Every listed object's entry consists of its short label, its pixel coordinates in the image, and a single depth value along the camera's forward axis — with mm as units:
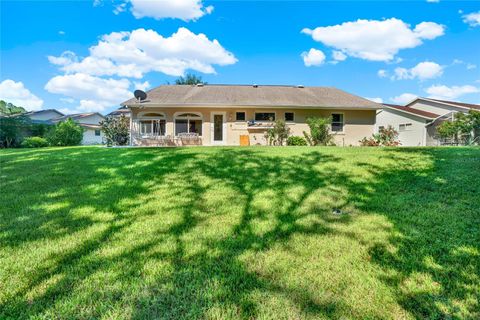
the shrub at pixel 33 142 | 20114
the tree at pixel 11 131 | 20469
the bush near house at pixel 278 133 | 17281
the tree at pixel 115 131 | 18984
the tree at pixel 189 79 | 42375
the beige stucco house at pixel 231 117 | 18156
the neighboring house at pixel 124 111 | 28225
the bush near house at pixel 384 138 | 16562
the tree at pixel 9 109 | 32756
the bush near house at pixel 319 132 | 17172
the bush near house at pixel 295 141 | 17500
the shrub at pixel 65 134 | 21453
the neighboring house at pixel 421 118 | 23094
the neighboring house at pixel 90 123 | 33969
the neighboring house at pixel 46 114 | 37375
